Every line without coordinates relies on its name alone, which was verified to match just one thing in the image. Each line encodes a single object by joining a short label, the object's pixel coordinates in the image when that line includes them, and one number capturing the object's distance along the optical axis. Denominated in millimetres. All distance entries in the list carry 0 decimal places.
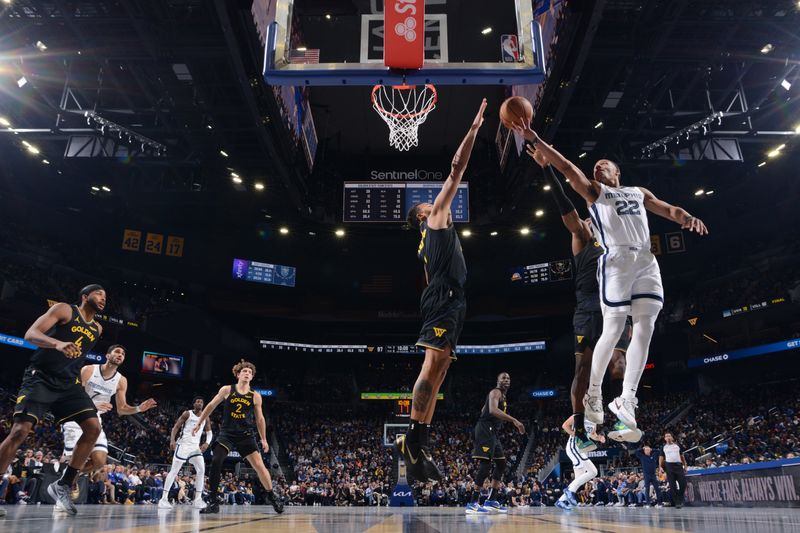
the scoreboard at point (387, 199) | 16875
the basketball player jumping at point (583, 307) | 5289
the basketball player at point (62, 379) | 5211
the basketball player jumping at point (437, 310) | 4465
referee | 11719
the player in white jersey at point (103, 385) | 7676
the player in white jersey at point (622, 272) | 4555
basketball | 4980
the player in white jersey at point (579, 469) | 7754
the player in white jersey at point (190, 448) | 11422
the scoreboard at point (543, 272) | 25812
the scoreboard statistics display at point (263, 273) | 27062
